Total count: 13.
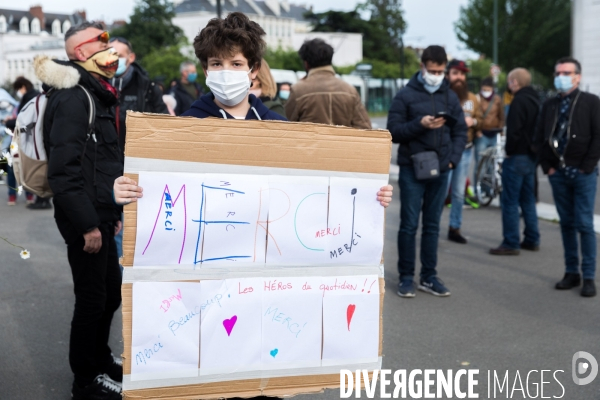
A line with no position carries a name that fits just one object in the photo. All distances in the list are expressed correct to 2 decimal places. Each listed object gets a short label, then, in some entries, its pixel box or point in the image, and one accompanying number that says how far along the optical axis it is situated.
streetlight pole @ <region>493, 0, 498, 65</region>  47.69
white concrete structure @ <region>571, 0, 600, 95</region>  27.30
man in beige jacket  6.66
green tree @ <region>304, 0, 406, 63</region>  121.19
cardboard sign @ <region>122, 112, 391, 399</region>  2.94
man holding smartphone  6.82
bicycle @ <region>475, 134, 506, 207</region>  11.95
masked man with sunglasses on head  4.04
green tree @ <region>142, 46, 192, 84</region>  81.38
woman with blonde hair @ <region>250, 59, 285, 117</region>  6.35
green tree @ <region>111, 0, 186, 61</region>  101.36
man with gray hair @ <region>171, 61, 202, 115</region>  11.05
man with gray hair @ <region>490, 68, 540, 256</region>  8.79
